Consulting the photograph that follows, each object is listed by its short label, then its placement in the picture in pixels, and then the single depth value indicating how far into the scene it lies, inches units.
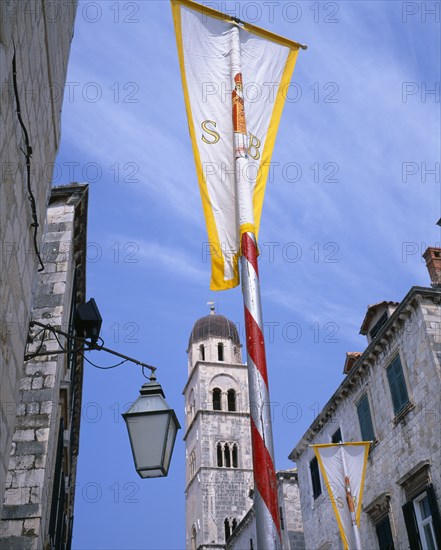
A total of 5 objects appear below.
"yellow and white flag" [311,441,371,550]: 540.7
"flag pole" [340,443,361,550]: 527.5
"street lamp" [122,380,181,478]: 228.5
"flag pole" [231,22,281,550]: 171.0
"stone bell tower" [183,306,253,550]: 2023.9
